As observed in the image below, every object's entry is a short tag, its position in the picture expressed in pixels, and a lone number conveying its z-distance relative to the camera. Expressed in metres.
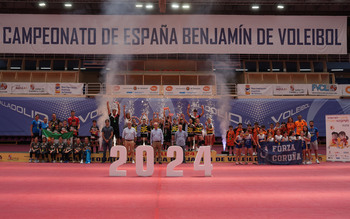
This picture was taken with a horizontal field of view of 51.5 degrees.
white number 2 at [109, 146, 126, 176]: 10.65
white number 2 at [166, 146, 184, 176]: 10.49
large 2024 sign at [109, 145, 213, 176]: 10.45
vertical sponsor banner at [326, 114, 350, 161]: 15.98
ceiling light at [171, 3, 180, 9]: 22.21
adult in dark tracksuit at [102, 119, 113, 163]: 15.15
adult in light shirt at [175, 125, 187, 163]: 15.18
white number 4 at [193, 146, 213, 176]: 10.65
